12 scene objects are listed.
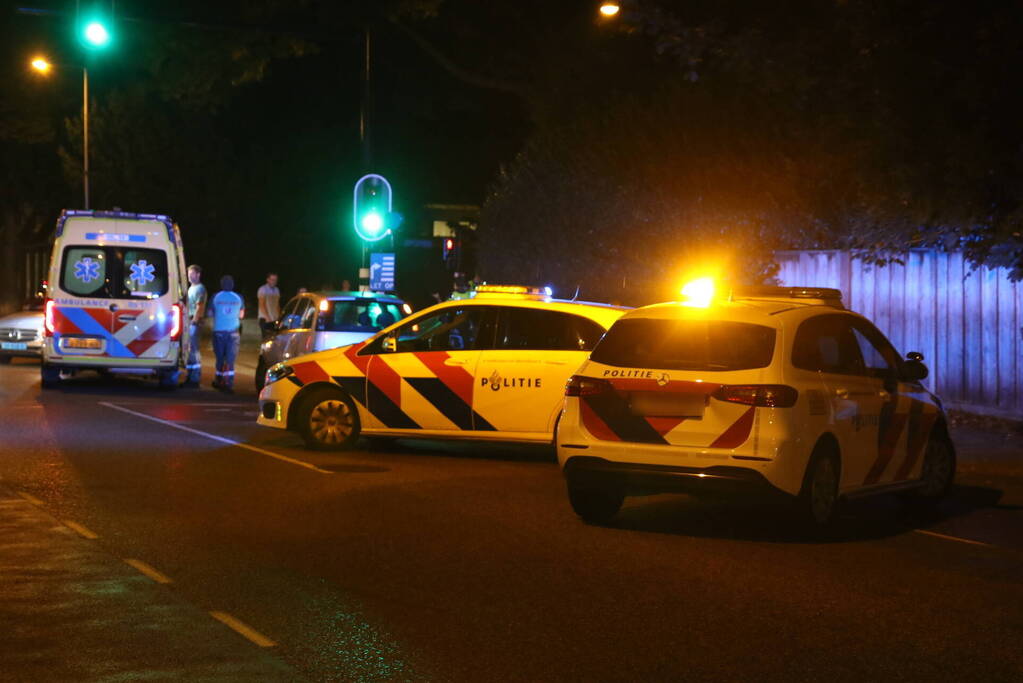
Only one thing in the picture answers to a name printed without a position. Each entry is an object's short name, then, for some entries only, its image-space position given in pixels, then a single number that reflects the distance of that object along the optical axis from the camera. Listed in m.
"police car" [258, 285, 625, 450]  13.06
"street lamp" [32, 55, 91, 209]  41.50
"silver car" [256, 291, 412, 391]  17.84
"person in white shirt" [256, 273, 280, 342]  23.92
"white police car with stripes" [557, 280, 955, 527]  9.27
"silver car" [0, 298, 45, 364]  27.20
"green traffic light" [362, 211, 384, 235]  23.08
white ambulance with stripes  20.75
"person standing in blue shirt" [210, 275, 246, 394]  21.64
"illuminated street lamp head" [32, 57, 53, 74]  42.26
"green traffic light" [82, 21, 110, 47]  21.64
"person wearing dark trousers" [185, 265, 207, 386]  22.83
